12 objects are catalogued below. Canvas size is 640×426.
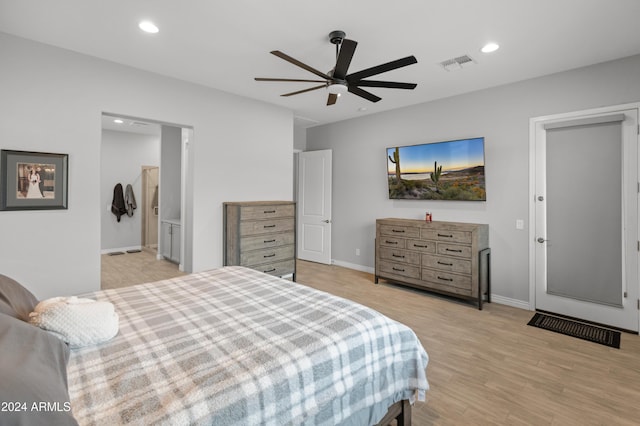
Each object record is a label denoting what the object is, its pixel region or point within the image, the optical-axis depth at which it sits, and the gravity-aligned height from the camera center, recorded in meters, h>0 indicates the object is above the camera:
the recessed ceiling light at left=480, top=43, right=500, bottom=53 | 2.92 +1.60
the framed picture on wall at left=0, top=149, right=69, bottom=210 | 2.76 +0.31
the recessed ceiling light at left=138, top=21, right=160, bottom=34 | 2.58 +1.59
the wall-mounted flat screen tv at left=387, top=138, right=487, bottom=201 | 4.20 +0.64
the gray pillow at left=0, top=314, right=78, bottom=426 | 0.77 -0.47
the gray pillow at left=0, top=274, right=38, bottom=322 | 1.39 -0.42
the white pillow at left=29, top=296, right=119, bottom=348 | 1.36 -0.49
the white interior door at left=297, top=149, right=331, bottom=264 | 6.09 +0.16
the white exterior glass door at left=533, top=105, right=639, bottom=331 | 3.19 -0.03
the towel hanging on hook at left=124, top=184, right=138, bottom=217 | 6.97 +0.30
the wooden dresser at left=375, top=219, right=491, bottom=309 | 3.85 -0.56
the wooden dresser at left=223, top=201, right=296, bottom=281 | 4.06 -0.30
